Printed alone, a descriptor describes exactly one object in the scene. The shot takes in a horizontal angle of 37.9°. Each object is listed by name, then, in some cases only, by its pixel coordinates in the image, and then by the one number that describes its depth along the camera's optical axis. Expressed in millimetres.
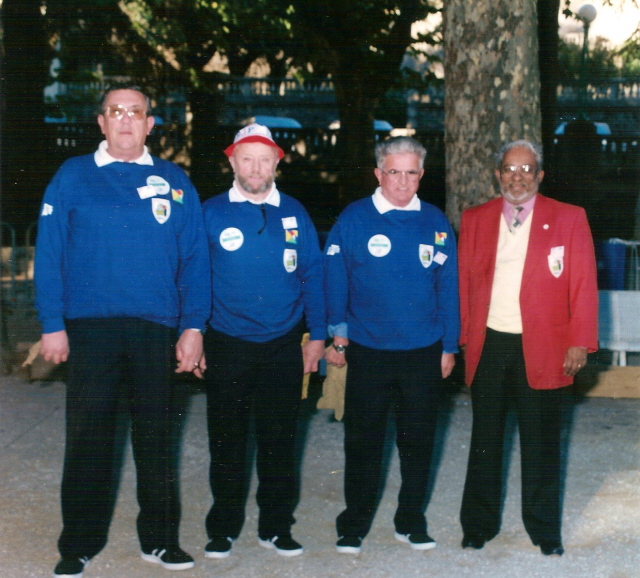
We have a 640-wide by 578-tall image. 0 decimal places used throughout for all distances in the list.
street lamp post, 15867
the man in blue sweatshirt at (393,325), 4414
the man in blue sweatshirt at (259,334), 4289
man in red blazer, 4367
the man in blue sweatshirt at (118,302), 4059
